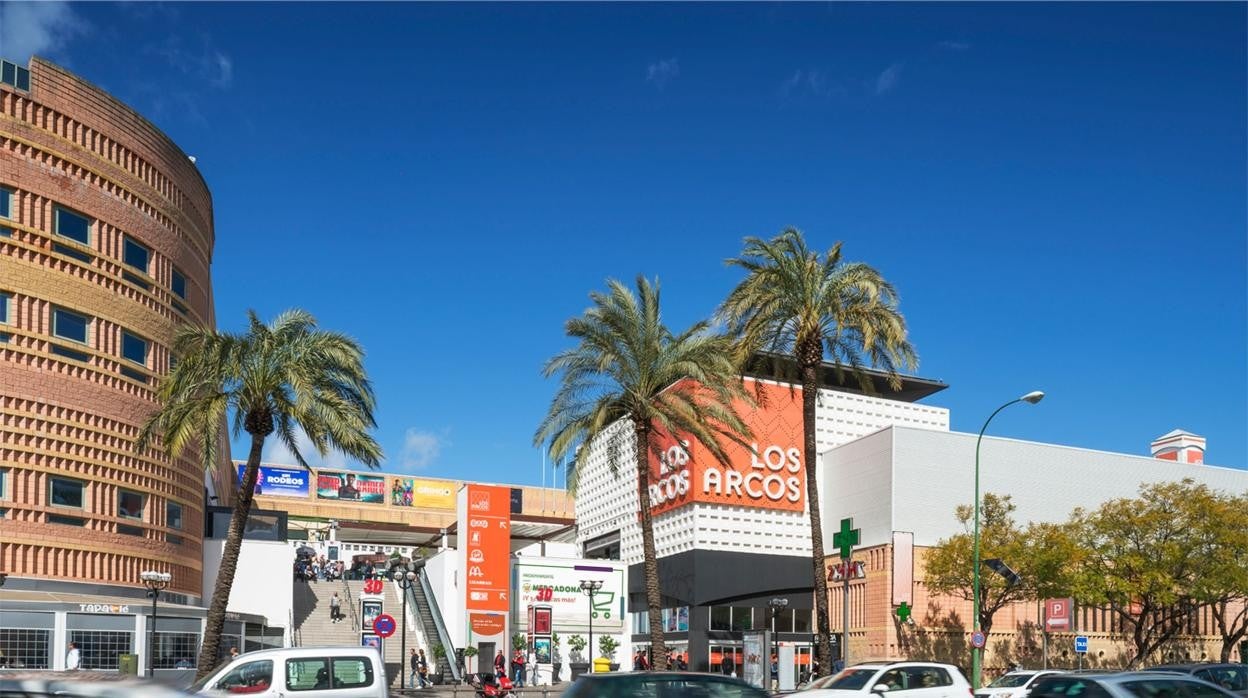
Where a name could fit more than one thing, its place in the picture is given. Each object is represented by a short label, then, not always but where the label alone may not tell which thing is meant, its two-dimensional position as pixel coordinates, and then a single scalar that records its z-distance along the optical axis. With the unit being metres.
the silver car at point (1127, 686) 15.56
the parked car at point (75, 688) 7.59
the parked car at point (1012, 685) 30.38
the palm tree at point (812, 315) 38.50
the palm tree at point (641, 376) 38.59
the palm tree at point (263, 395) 34.00
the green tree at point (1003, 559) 47.72
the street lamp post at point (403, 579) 41.47
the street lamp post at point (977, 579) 39.91
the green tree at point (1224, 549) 47.97
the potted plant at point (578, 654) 56.19
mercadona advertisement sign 57.47
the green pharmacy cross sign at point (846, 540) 38.12
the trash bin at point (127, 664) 34.97
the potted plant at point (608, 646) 57.16
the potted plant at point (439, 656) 50.75
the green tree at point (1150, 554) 48.59
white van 18.91
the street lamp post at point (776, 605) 44.42
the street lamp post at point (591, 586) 51.19
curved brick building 37.78
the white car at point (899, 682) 22.37
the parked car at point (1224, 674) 27.27
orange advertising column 54.25
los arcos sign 55.44
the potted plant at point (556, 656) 56.17
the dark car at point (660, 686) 16.53
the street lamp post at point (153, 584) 36.76
